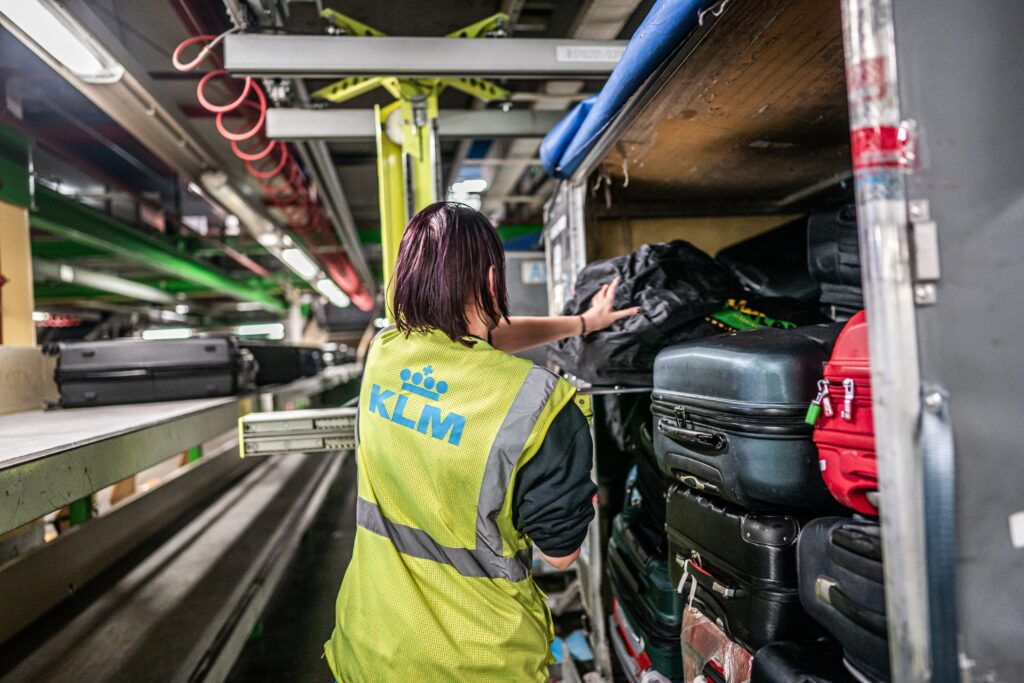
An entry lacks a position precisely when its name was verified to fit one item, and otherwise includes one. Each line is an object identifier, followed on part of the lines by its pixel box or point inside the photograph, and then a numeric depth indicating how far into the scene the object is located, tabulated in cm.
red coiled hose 365
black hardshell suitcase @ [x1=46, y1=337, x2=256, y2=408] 295
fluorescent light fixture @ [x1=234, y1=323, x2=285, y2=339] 1727
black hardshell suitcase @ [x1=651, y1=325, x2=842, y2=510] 129
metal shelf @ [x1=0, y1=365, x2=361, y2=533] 139
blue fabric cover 136
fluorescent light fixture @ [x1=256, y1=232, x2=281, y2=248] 604
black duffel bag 192
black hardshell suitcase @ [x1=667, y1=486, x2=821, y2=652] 138
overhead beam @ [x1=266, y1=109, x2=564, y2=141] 299
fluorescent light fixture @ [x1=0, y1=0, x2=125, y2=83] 211
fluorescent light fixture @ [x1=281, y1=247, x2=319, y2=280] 695
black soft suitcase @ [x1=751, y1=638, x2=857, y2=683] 119
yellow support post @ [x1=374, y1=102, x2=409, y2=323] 264
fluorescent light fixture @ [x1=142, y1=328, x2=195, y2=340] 1186
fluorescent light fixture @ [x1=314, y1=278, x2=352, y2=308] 960
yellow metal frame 249
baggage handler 108
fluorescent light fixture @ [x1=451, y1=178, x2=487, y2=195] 561
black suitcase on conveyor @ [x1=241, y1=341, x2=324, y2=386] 423
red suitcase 105
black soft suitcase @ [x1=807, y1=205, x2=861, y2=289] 159
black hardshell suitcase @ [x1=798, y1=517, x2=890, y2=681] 102
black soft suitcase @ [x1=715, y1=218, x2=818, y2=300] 221
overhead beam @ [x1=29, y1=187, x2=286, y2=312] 479
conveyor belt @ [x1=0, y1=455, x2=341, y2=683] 249
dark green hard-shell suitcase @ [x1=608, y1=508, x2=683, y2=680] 200
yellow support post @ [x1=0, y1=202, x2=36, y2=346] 361
